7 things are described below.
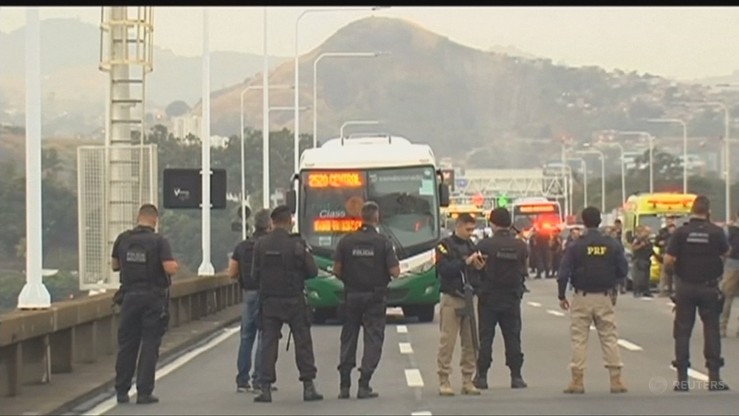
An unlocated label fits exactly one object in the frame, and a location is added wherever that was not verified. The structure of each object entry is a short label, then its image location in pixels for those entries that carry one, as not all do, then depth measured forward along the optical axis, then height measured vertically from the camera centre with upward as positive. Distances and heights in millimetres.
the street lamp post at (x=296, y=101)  59303 +2215
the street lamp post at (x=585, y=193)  138875 -2606
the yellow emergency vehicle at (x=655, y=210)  49156 -1404
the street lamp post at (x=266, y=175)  48875 -394
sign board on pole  34844 -556
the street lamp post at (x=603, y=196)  121788 -2586
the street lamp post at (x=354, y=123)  84688 +2014
